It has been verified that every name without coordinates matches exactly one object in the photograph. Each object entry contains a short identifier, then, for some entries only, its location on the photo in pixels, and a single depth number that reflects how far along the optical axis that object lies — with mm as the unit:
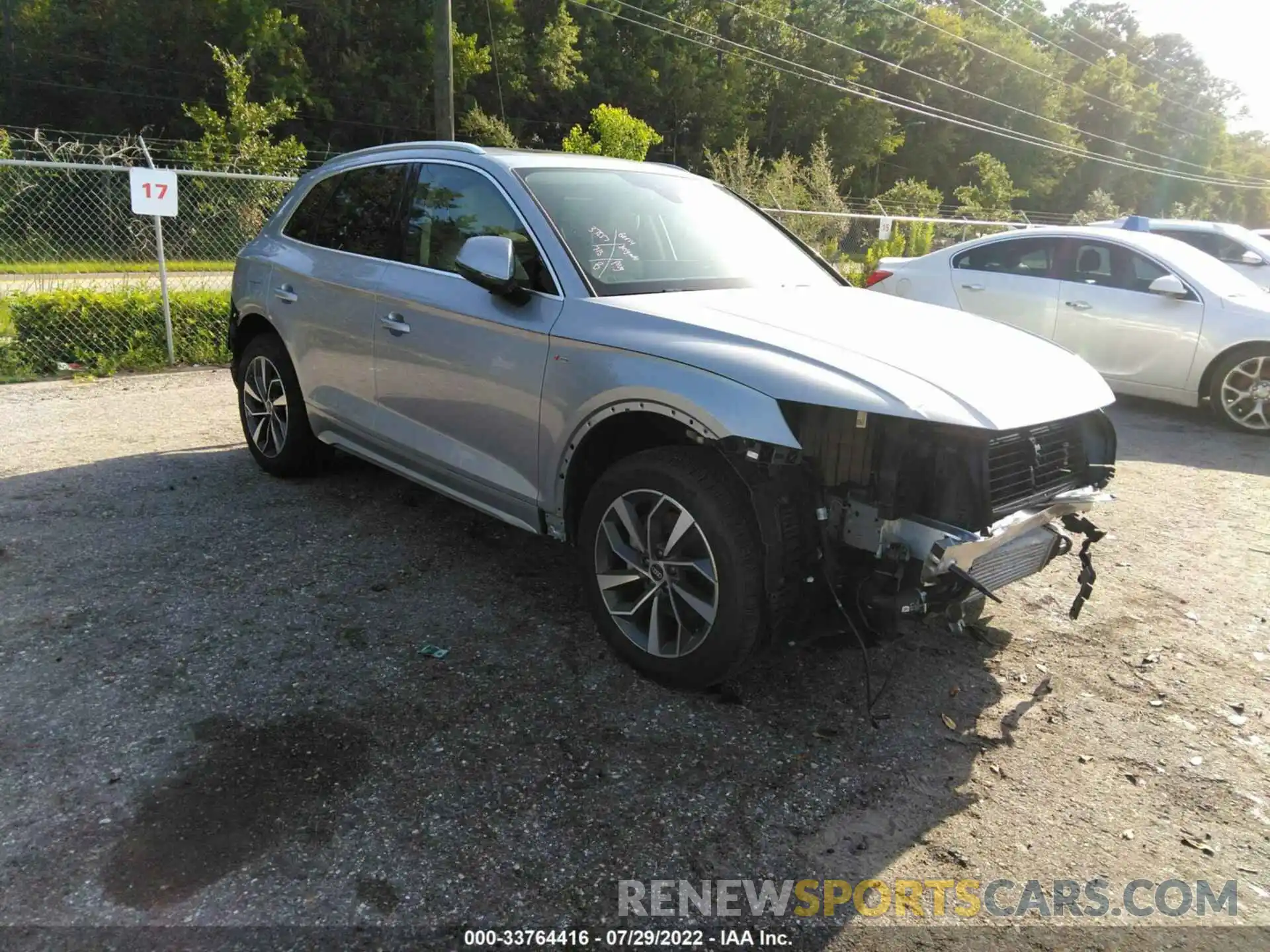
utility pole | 14211
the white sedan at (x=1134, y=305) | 7586
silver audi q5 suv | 2955
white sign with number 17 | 8359
